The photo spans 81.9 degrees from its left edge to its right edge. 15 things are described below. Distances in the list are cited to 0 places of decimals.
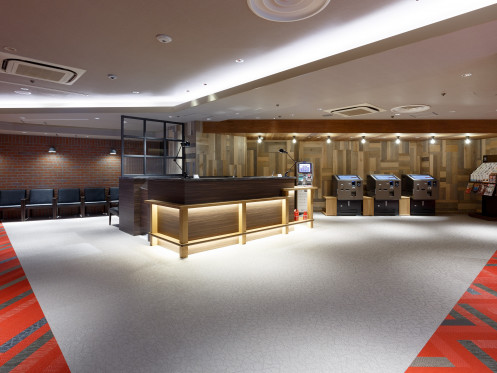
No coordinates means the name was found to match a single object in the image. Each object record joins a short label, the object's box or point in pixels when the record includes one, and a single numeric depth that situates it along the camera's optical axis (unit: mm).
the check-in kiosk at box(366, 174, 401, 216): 9336
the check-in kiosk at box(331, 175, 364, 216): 9453
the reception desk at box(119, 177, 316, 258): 4863
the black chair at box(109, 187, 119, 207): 9531
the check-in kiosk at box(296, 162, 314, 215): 9438
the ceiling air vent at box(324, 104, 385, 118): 6997
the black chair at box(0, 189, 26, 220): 8109
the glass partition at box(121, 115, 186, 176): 7611
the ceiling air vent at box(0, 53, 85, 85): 4227
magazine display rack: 8461
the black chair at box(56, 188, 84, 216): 8711
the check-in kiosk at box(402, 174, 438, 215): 9328
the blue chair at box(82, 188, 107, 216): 9188
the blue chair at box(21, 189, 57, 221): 8360
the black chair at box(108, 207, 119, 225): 7109
